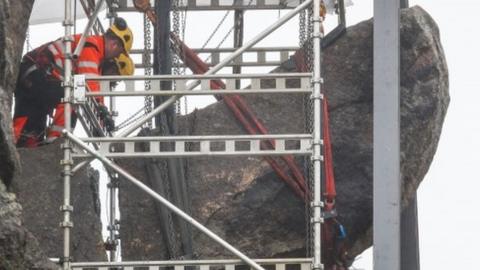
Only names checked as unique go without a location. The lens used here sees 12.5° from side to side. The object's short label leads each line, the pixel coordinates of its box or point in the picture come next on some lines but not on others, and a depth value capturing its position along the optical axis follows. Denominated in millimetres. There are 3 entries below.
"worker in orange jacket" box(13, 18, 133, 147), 20281
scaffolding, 17922
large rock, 19797
